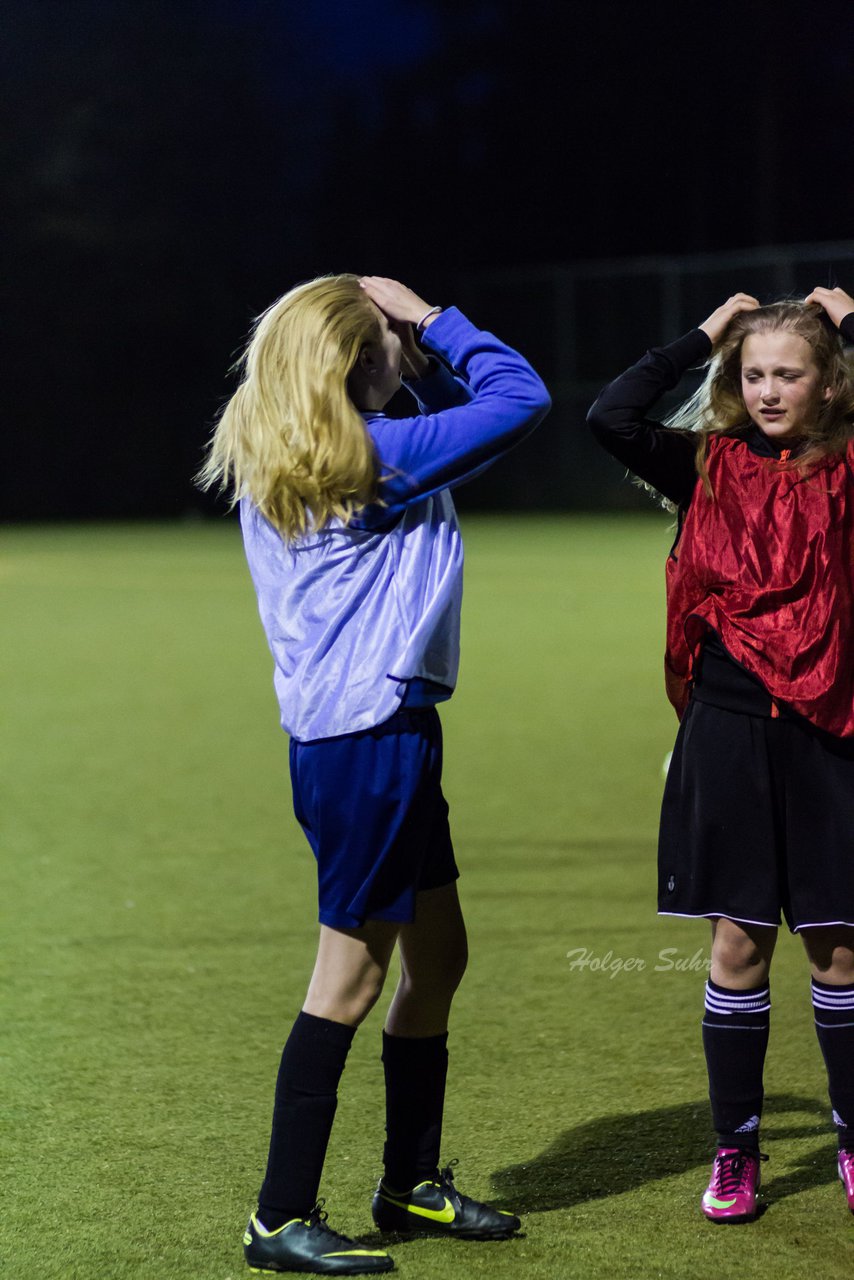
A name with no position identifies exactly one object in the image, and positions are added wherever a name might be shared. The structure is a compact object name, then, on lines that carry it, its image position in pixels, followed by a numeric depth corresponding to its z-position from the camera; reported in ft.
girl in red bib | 17.53
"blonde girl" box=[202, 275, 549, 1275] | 16.15
